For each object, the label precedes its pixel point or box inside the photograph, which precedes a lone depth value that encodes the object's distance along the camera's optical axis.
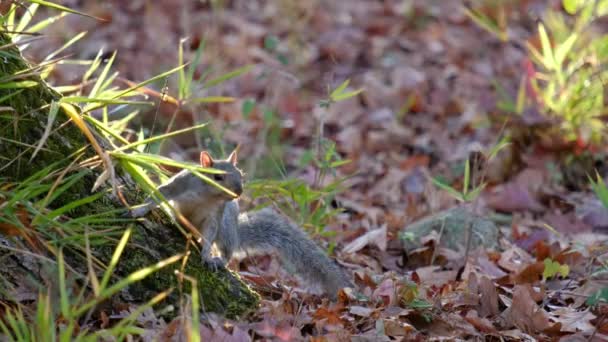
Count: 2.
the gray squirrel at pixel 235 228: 7.06
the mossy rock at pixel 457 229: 9.12
